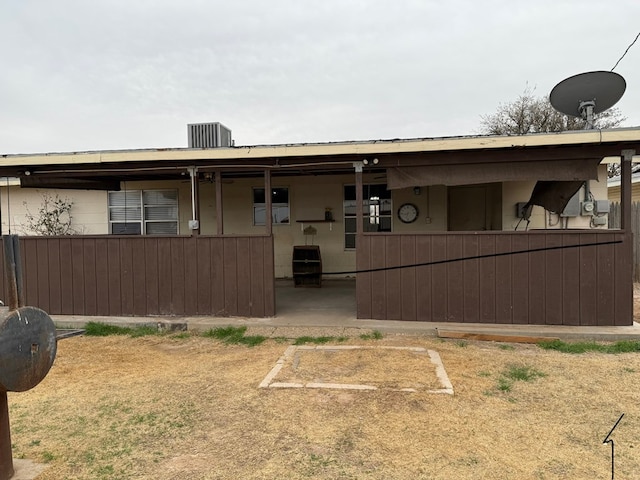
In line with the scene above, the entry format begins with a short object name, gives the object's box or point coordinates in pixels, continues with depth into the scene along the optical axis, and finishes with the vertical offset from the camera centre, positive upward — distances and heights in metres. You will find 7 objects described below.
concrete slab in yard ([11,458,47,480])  2.34 -1.33
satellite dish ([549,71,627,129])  5.29 +1.63
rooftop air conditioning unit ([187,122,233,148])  8.37 +1.86
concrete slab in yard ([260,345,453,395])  3.66 -1.36
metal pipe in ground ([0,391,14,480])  2.21 -1.10
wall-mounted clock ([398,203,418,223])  8.88 +0.24
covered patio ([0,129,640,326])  5.15 -0.41
